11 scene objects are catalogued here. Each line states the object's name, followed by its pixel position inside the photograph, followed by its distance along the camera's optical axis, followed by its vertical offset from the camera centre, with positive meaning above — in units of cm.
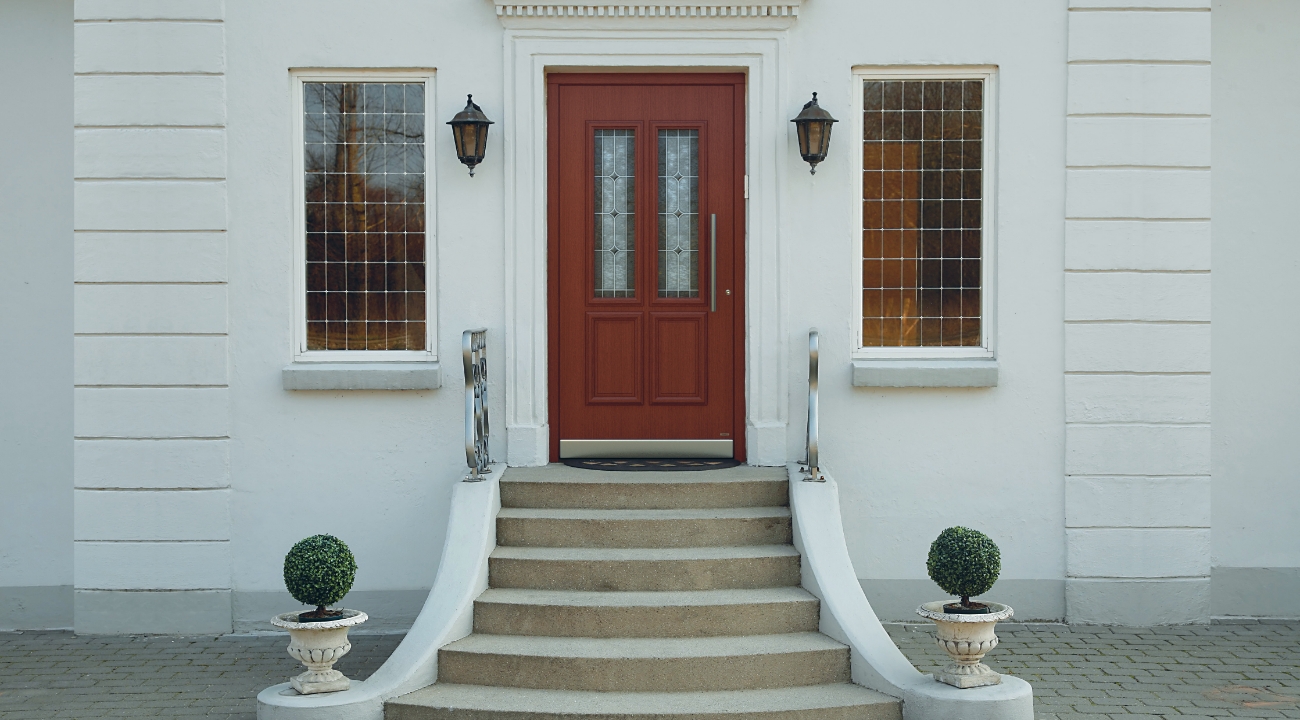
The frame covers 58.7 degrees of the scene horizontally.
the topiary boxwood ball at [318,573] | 530 -107
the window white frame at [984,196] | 727 +92
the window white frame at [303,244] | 726 +61
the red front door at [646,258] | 734 +53
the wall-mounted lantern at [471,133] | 696 +126
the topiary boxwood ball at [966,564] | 525 -102
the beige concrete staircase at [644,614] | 544 -141
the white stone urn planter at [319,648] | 535 -144
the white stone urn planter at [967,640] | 529 -139
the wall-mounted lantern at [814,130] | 695 +127
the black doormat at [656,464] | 715 -78
